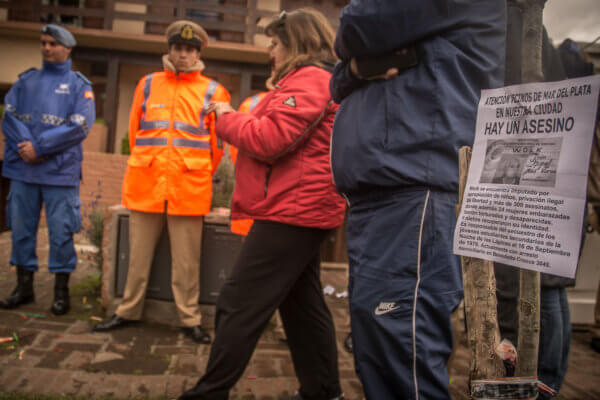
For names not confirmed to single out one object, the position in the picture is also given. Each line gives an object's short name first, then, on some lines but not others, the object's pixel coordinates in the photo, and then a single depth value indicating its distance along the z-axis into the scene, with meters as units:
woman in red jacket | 1.95
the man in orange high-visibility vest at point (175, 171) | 3.23
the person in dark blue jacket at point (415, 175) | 1.27
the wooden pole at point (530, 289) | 0.93
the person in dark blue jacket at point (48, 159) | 3.58
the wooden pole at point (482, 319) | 0.97
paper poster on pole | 0.79
